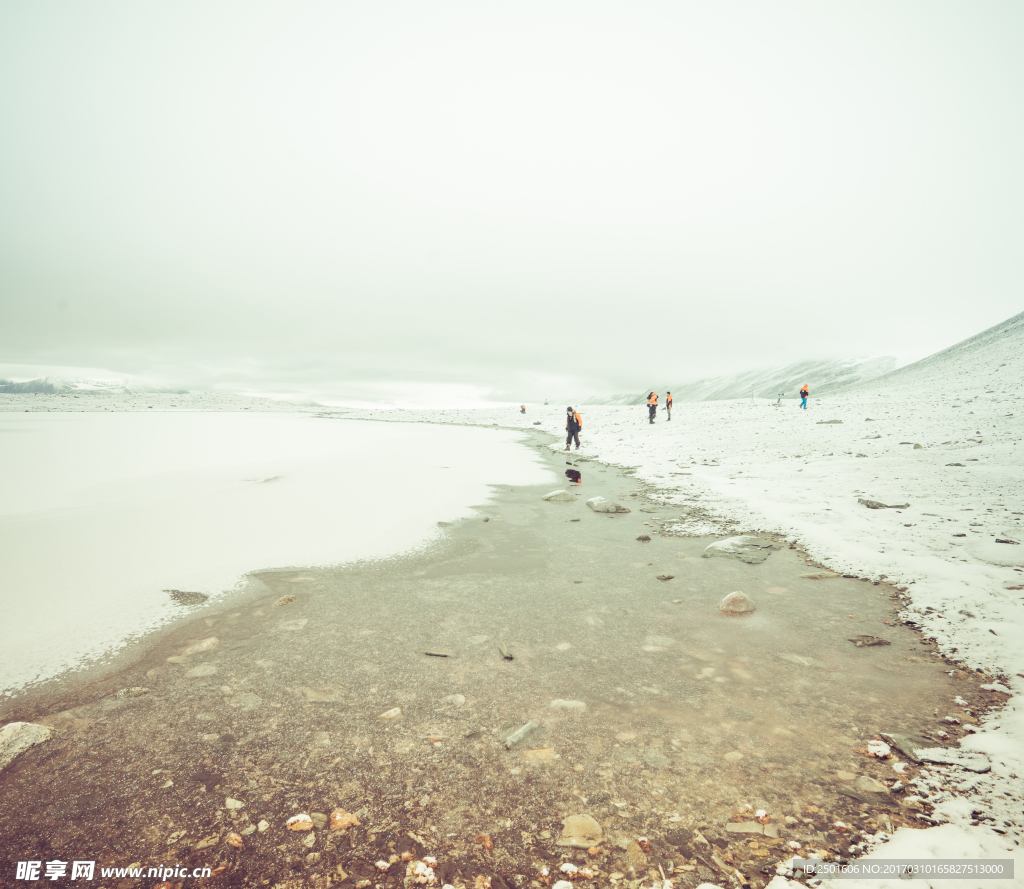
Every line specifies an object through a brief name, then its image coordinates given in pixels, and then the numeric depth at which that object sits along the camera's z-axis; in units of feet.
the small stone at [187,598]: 16.21
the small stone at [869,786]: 8.25
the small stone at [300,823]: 7.56
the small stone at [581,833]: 7.37
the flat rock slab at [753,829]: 7.52
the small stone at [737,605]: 15.76
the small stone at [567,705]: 10.82
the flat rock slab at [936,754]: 8.67
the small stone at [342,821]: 7.63
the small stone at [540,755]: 9.18
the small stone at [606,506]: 30.07
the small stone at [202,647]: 13.01
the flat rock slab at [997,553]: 18.11
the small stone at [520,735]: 9.57
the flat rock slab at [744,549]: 20.72
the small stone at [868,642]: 13.51
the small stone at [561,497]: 33.54
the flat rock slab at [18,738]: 8.80
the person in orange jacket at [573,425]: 68.96
